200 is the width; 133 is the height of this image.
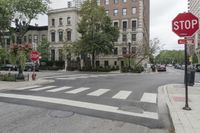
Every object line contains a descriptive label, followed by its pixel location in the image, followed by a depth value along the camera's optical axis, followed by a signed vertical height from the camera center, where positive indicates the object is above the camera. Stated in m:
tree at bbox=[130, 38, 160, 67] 27.37 +2.66
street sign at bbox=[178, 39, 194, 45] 4.74 +0.70
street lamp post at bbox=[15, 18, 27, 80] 22.08 +5.88
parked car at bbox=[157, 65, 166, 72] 30.74 -1.32
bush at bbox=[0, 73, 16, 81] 12.14 -1.19
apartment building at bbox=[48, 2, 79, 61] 34.35 +8.80
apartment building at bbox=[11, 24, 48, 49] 37.95 +8.14
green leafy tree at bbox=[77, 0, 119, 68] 25.84 +6.20
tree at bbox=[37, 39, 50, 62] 32.02 +3.40
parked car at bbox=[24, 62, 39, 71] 26.35 -0.72
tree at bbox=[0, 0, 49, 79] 21.86 +8.82
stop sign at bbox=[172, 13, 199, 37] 4.67 +1.26
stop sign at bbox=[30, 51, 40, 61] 12.41 +0.71
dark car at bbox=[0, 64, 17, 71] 27.50 -0.71
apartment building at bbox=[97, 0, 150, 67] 33.11 +9.37
